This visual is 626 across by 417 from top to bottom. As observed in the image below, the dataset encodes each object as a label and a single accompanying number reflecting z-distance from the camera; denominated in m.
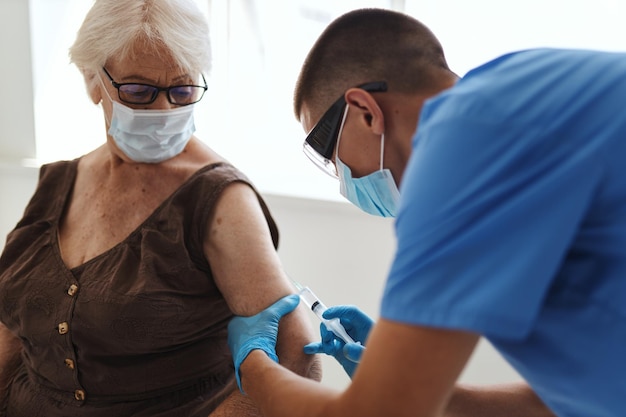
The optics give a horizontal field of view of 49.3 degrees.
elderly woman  1.47
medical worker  0.73
